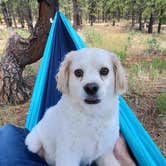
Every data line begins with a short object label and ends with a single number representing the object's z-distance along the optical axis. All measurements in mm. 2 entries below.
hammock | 1010
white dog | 751
